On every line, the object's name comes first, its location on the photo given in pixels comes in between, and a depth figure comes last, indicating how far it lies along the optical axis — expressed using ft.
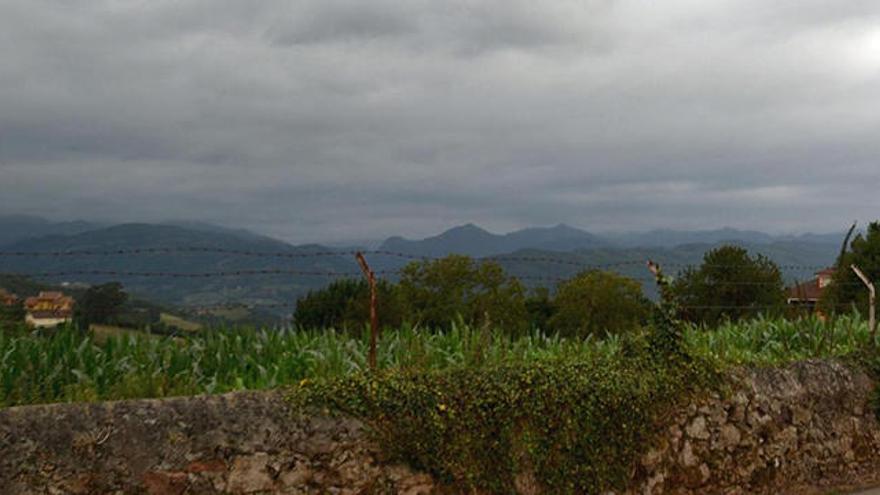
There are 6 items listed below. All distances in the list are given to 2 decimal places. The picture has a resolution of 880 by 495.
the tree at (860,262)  95.76
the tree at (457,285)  180.65
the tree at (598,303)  187.52
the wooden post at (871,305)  35.23
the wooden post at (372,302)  22.88
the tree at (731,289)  132.57
